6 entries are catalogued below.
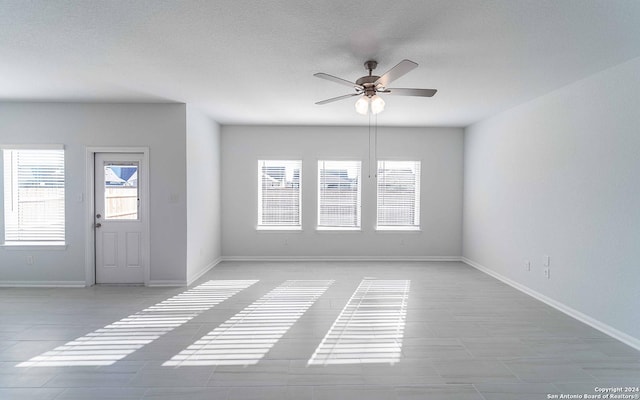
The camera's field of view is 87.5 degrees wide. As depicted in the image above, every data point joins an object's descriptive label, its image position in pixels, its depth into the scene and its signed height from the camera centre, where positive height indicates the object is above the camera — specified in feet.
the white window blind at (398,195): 21.20 +0.16
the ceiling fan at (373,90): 9.25 +3.24
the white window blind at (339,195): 21.15 +0.13
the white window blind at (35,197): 15.35 -0.08
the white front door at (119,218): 15.55 -1.04
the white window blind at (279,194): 21.01 +0.17
